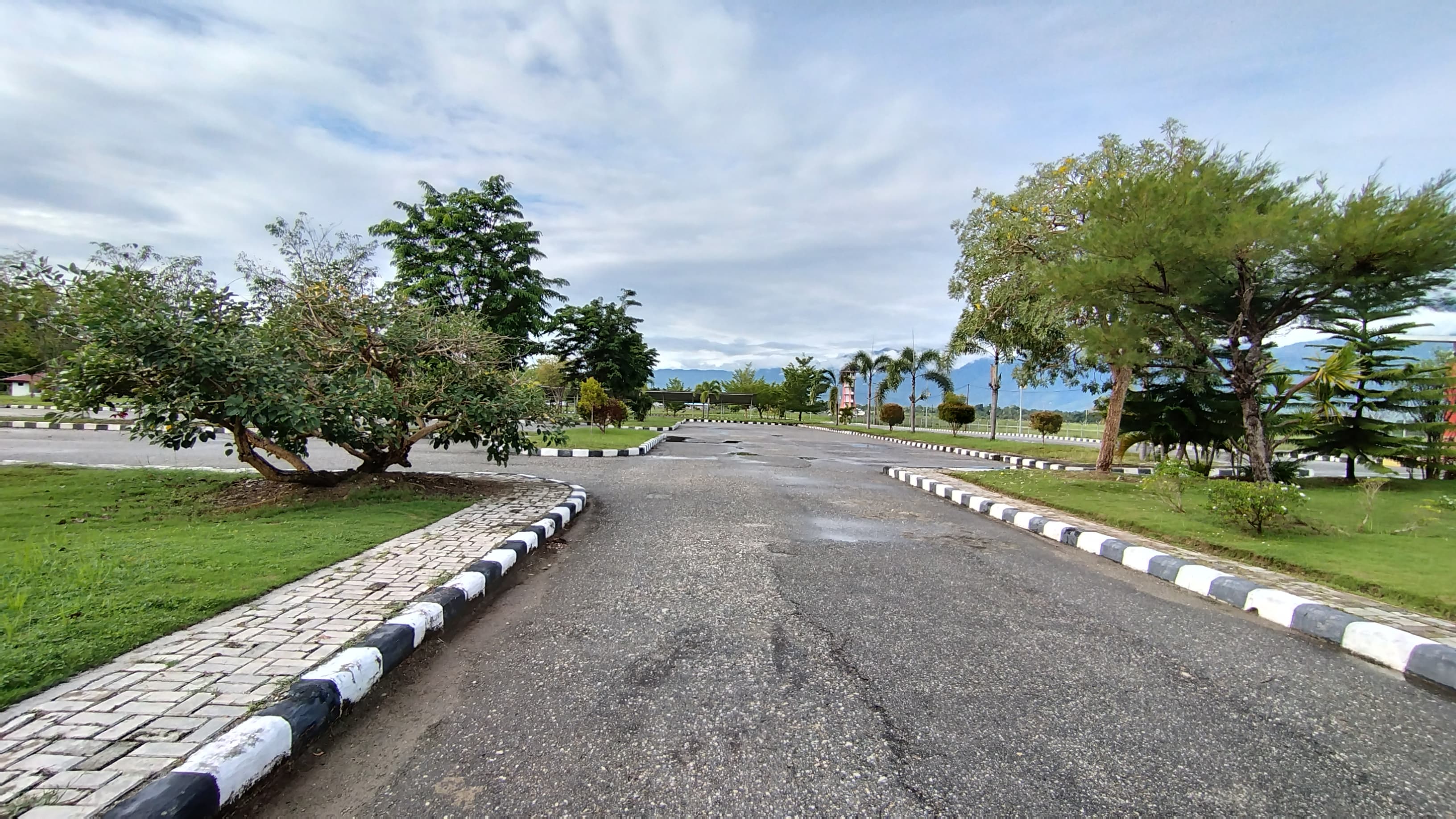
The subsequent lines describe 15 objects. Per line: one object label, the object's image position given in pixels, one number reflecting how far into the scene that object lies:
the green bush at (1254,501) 6.21
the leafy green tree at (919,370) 37.34
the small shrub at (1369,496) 6.70
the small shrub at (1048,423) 27.27
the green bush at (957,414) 29.53
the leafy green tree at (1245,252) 7.66
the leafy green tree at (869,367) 41.05
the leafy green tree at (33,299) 7.14
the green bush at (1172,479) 7.16
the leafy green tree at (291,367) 6.25
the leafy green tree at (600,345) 33.16
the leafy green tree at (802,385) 59.53
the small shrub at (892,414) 40.59
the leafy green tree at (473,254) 23.89
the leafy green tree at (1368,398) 11.16
